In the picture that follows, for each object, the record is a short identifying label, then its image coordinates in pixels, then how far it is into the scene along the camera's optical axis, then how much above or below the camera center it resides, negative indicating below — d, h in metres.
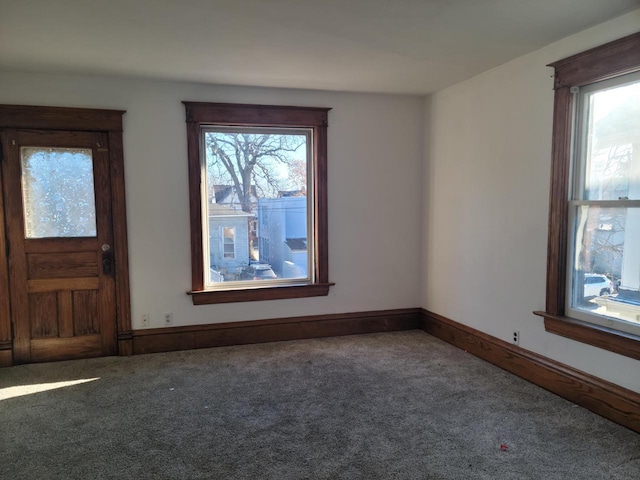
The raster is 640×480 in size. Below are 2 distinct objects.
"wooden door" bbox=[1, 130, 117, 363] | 3.68 -0.29
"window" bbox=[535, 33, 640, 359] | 2.57 +0.04
